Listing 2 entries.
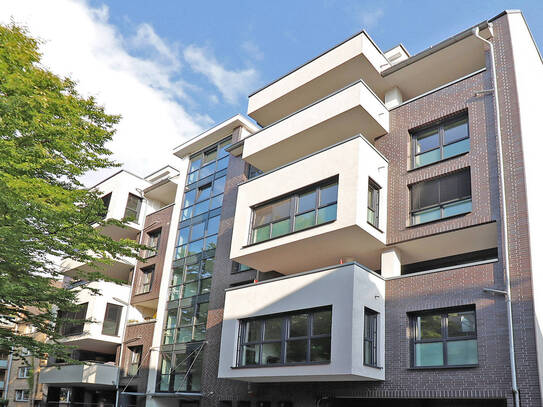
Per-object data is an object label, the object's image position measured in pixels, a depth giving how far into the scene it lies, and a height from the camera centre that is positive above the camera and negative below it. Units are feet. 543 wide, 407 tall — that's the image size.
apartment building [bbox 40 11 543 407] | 43.21 +16.02
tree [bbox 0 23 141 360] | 44.09 +16.89
